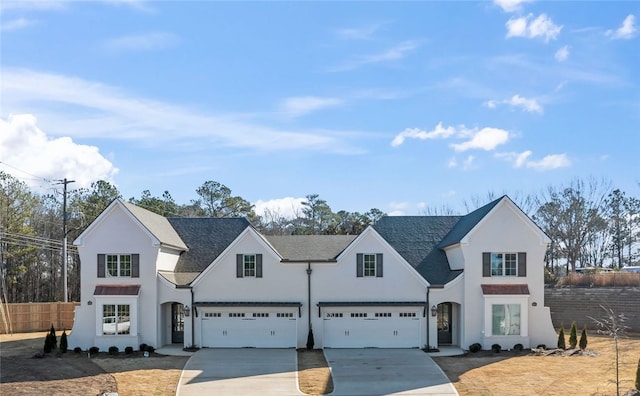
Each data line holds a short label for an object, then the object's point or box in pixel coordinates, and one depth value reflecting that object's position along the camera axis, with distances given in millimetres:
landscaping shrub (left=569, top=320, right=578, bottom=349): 29659
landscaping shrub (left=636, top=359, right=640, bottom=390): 19784
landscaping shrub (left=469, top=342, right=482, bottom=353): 29119
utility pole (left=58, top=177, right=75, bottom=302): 39934
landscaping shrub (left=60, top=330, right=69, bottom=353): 29184
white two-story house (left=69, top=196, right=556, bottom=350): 29875
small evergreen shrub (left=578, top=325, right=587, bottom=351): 29156
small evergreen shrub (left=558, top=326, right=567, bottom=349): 29312
